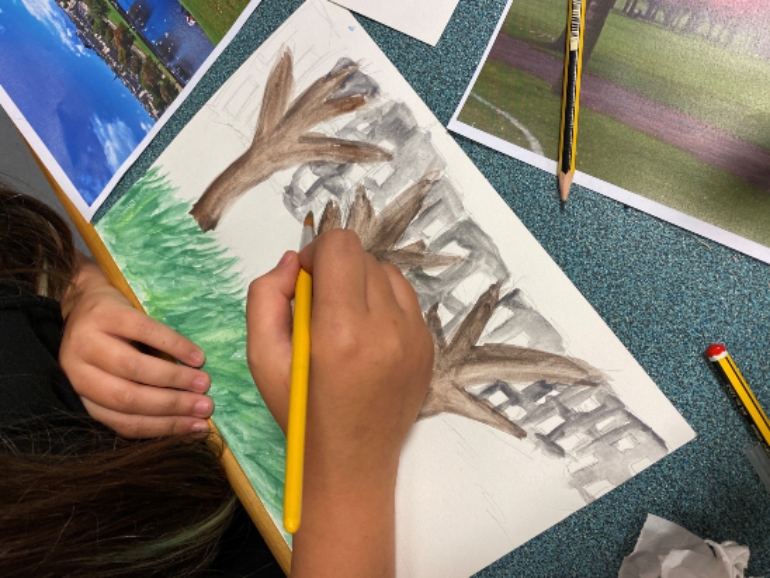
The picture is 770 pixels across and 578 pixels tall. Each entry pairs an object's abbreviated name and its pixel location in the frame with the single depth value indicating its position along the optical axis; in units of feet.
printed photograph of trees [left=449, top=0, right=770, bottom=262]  1.45
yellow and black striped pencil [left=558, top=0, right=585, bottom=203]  1.50
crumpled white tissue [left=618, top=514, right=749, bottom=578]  1.39
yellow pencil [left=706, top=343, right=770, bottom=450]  1.41
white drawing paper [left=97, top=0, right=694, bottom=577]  1.47
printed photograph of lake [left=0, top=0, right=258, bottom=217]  1.73
